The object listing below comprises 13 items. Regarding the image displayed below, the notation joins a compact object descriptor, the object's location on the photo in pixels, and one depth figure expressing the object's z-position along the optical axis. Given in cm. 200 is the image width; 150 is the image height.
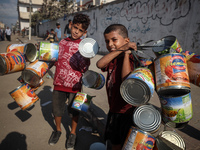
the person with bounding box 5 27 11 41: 1686
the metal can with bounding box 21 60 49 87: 177
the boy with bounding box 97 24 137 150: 133
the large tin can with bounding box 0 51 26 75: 159
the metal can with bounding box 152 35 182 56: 108
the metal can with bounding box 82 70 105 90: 188
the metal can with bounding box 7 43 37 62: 187
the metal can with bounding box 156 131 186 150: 106
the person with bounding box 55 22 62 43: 814
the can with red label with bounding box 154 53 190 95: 93
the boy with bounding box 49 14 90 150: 190
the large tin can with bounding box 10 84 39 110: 184
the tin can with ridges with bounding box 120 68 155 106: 96
